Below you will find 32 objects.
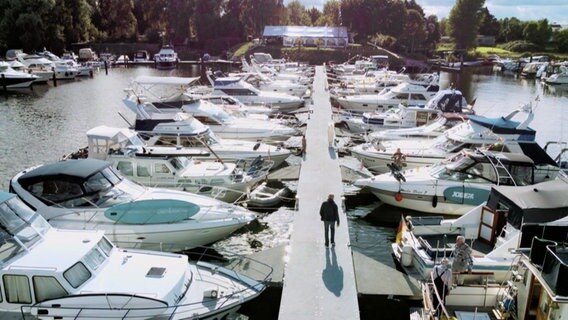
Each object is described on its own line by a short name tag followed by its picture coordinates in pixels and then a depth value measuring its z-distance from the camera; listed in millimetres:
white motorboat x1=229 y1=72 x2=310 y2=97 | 44156
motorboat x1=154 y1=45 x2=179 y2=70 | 76438
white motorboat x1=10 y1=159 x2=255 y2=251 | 14703
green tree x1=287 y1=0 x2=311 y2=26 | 110688
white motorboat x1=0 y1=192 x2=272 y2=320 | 10078
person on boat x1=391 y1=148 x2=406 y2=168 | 22598
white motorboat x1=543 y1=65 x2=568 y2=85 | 66500
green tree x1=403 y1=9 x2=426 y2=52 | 90000
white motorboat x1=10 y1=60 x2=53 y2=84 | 56594
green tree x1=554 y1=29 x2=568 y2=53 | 103138
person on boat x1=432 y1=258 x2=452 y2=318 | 11461
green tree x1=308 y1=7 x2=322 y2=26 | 118312
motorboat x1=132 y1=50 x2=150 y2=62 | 83438
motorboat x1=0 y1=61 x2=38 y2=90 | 50153
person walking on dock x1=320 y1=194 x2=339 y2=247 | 13844
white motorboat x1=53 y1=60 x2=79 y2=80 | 60031
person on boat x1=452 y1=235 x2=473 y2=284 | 11969
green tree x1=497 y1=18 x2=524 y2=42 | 117162
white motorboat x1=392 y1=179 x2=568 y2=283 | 12914
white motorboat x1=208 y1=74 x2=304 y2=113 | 37281
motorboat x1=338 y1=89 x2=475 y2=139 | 30000
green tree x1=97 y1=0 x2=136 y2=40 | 92562
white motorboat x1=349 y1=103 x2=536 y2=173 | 21828
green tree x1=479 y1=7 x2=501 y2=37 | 121312
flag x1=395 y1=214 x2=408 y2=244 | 15164
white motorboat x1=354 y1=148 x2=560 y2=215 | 18406
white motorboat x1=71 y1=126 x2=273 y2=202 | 18812
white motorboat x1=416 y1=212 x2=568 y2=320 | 9633
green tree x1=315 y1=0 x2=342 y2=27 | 100312
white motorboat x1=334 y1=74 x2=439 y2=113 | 36875
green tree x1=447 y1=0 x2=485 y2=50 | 95188
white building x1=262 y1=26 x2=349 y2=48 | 84688
